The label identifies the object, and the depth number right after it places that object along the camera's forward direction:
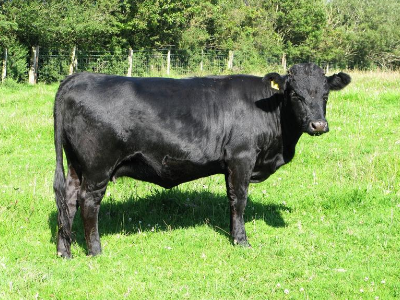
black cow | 5.54
